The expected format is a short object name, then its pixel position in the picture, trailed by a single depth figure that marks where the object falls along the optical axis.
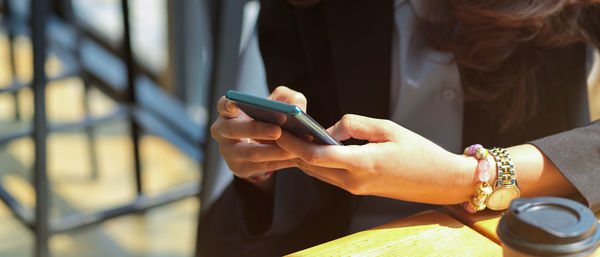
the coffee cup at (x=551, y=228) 0.61
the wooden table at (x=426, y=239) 0.79
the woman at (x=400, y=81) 1.17
